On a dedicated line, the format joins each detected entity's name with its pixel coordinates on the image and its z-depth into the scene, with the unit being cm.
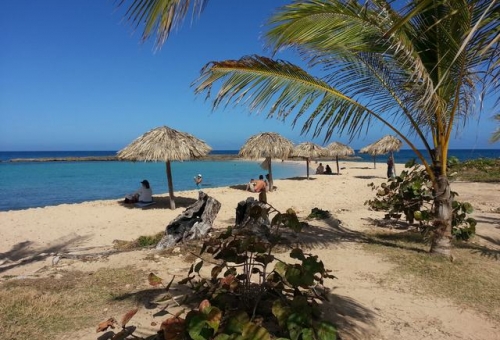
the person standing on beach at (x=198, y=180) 1509
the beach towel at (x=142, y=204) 1007
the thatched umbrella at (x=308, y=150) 1883
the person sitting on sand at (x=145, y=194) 1018
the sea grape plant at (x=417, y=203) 466
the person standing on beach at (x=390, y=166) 1659
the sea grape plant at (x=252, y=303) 208
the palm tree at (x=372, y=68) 331
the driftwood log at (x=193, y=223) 504
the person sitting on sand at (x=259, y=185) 1242
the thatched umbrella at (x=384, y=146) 1936
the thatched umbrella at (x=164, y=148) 941
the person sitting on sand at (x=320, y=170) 2095
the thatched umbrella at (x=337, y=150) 2177
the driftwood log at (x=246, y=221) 486
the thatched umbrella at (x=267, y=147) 1359
